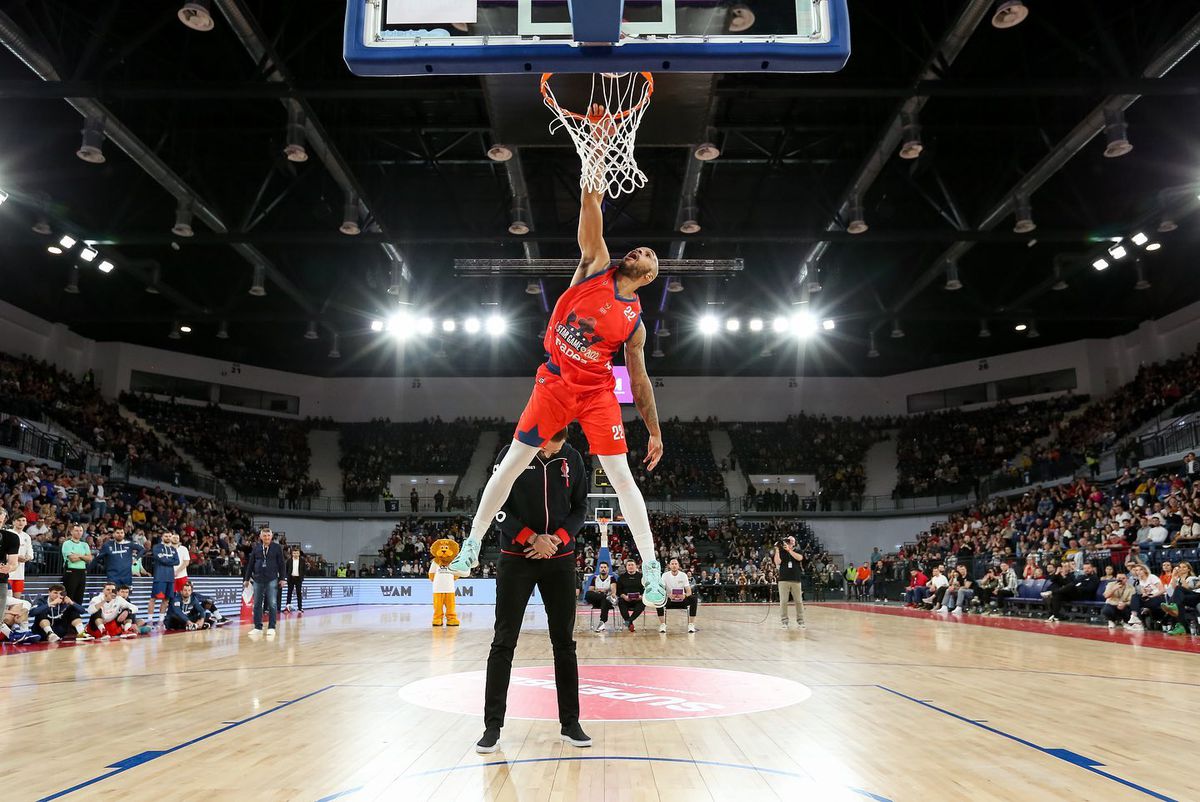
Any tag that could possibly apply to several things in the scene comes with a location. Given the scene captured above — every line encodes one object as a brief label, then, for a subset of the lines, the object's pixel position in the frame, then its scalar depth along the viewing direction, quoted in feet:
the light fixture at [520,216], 52.65
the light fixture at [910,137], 41.88
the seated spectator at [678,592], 47.88
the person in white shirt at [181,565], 47.96
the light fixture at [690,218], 52.65
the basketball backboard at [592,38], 16.17
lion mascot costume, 49.57
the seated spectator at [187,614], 48.21
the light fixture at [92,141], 40.78
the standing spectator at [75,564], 43.91
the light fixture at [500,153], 42.52
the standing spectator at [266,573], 43.16
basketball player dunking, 15.29
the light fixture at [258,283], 63.87
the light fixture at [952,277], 63.16
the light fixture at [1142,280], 68.13
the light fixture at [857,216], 52.31
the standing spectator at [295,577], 66.49
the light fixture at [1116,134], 39.58
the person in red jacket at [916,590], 77.41
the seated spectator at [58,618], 39.63
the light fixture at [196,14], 31.65
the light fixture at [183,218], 50.98
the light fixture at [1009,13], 32.53
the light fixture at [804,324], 70.08
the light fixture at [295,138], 42.29
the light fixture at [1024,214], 49.70
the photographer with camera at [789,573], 49.03
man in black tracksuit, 15.76
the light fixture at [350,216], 52.31
